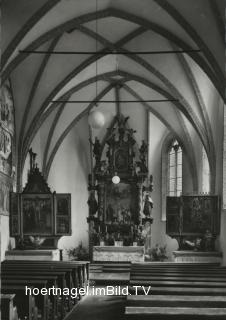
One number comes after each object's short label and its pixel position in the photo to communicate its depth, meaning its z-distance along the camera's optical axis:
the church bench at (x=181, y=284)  8.41
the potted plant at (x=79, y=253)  24.73
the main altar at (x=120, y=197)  23.23
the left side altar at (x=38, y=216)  19.34
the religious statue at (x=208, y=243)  19.58
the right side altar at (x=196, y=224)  18.95
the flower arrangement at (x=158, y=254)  24.30
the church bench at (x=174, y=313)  5.37
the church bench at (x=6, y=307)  6.72
